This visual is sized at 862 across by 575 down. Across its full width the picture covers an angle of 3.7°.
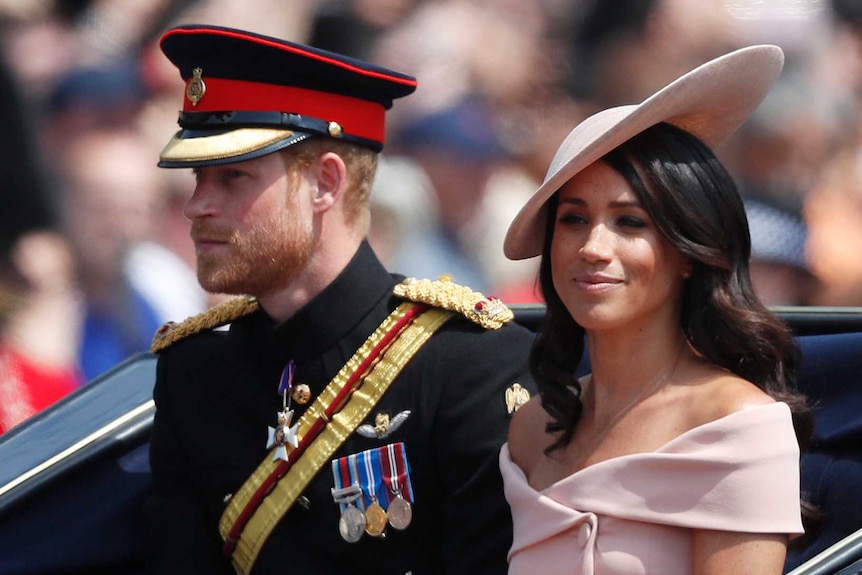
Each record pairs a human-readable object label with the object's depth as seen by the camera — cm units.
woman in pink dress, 1728
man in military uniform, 1780
